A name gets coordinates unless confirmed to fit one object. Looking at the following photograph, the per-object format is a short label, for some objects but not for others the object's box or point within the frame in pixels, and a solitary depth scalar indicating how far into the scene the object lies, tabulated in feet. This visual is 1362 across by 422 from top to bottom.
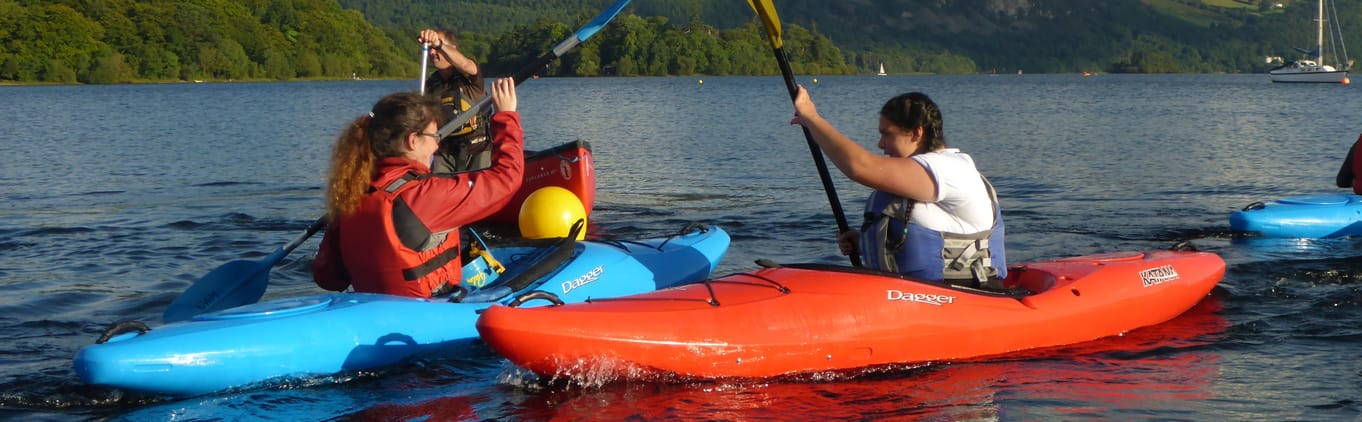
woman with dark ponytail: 18.56
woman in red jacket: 18.54
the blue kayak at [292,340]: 17.62
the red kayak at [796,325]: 18.08
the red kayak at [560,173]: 37.24
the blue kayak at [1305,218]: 34.42
